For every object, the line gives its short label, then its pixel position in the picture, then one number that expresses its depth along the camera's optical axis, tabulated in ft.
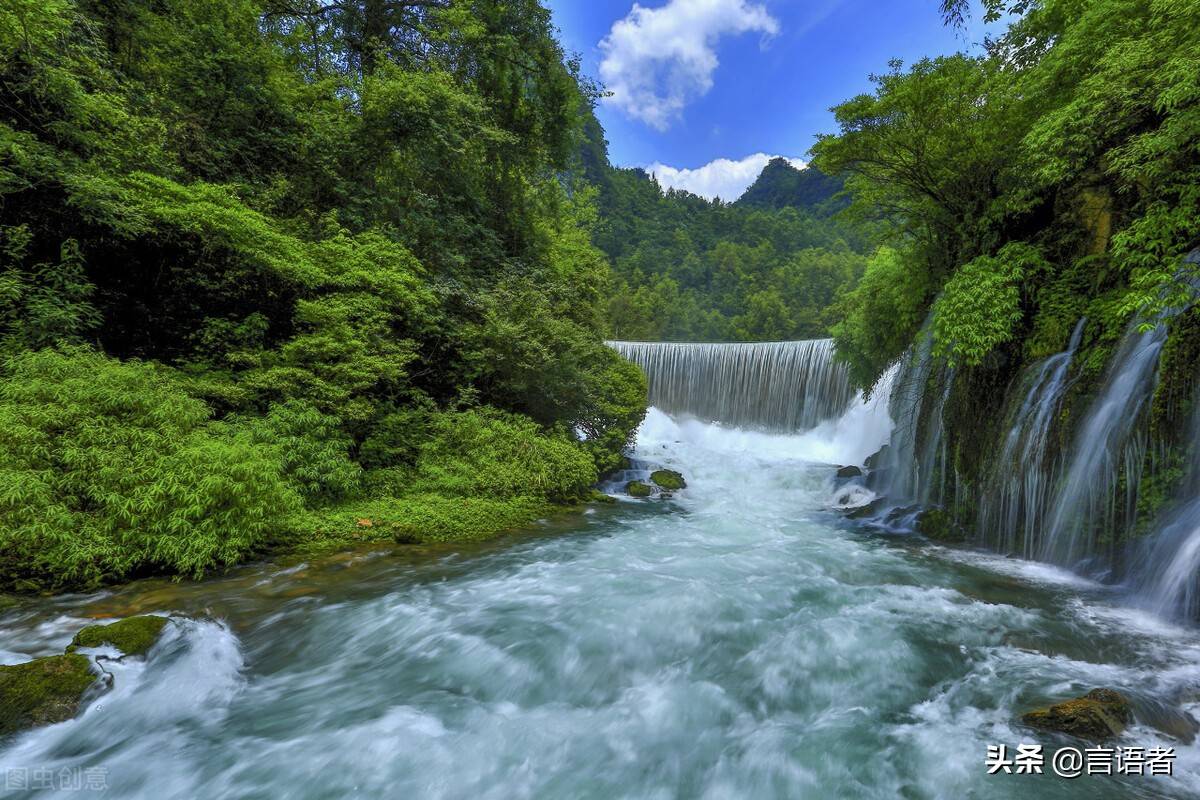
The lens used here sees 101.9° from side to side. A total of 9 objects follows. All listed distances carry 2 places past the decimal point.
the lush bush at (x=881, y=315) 28.73
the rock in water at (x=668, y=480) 34.55
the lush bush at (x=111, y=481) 12.27
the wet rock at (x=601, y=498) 29.85
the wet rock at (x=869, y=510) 27.17
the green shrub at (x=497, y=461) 23.49
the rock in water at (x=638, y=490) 32.58
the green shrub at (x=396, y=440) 22.79
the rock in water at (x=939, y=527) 22.12
